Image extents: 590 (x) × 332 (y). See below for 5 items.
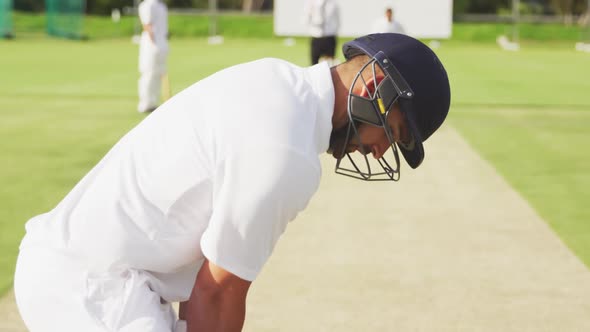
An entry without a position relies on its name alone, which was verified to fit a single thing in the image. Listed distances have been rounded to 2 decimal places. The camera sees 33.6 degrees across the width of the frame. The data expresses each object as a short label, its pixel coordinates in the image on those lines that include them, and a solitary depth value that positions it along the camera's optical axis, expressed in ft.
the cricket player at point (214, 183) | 7.52
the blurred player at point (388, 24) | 65.92
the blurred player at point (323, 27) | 66.80
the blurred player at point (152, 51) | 44.60
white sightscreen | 124.26
